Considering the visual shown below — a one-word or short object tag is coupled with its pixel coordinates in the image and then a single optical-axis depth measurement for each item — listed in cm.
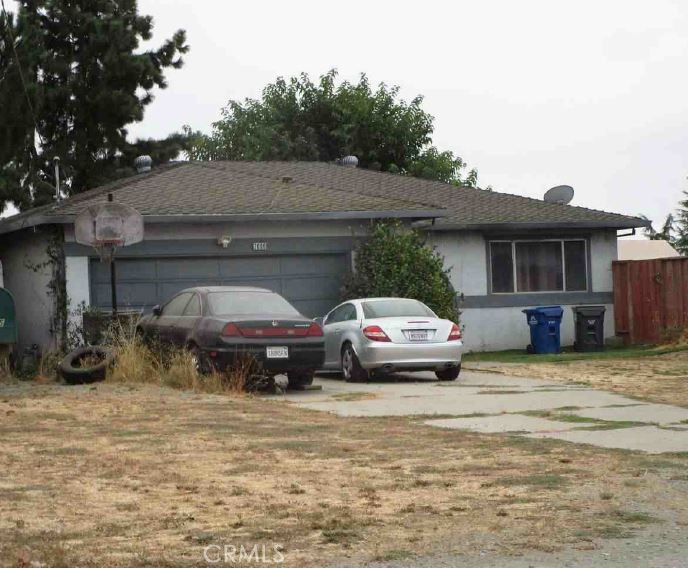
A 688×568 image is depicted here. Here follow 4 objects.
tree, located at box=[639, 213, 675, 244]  7869
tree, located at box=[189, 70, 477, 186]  4891
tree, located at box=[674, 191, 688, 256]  6639
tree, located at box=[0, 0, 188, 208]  4150
